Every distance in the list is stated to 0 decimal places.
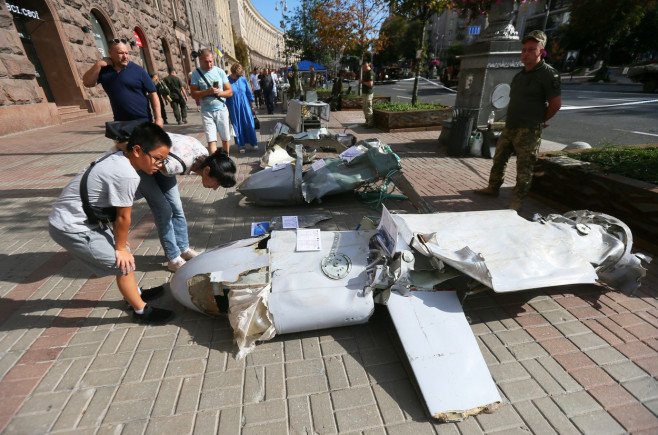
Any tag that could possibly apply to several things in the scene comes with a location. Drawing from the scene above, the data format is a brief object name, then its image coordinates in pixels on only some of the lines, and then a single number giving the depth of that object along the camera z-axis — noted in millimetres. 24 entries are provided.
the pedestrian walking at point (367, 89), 9766
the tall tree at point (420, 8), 8102
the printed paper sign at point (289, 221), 2980
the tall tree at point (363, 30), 13671
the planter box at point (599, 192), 3080
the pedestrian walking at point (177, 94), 10422
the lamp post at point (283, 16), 31811
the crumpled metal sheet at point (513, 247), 2047
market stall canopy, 19484
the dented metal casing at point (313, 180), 4035
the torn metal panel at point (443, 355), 1629
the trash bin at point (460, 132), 6371
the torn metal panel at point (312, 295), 1996
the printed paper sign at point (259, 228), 2801
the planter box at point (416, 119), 9047
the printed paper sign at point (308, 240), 2213
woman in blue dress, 6625
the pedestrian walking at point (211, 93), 5096
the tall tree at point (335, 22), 13945
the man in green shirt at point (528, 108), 3508
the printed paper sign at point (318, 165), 4200
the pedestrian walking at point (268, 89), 13492
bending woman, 2215
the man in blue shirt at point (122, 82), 3455
